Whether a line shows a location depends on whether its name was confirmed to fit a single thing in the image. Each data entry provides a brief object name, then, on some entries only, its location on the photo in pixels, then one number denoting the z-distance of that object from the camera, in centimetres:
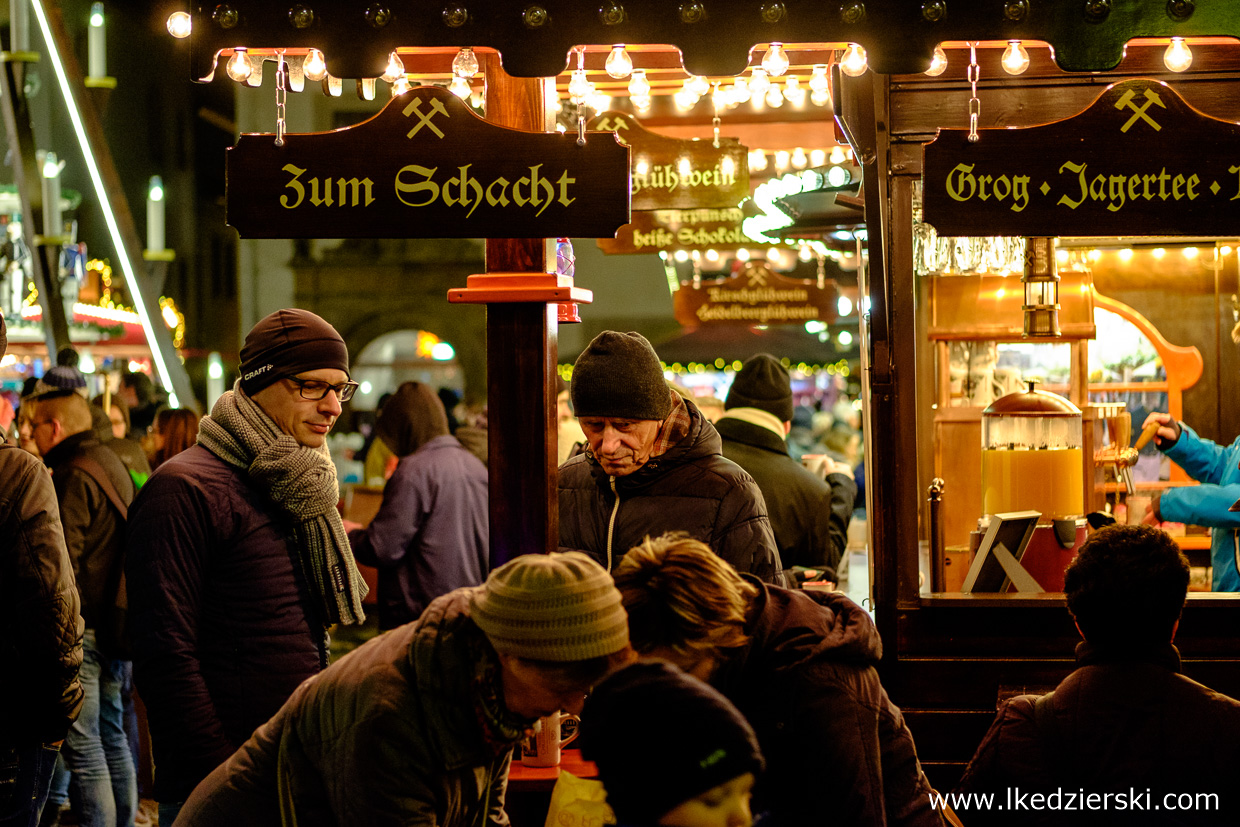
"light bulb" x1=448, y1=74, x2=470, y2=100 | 527
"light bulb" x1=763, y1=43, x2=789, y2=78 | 393
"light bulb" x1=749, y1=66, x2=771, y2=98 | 447
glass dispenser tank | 499
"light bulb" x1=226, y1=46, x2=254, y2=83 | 398
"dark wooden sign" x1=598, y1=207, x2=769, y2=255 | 790
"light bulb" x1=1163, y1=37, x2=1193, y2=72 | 352
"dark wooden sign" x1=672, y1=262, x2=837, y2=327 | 1125
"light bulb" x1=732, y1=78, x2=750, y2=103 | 567
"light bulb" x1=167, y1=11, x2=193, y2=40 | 362
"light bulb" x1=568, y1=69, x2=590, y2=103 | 368
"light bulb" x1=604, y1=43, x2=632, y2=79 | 361
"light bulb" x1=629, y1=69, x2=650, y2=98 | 509
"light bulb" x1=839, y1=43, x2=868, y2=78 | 362
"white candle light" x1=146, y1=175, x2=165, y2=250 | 1570
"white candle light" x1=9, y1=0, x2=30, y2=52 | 964
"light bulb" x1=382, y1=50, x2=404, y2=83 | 404
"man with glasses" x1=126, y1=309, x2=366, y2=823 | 296
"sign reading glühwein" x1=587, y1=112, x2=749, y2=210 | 657
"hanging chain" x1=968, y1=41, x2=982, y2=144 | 327
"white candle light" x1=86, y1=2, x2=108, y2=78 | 1431
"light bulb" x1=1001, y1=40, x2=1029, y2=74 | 354
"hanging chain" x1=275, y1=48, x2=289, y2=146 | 328
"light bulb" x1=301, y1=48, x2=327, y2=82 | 374
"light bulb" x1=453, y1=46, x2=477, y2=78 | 369
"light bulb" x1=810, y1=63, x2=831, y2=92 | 511
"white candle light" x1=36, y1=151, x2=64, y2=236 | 974
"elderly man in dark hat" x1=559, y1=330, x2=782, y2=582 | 340
